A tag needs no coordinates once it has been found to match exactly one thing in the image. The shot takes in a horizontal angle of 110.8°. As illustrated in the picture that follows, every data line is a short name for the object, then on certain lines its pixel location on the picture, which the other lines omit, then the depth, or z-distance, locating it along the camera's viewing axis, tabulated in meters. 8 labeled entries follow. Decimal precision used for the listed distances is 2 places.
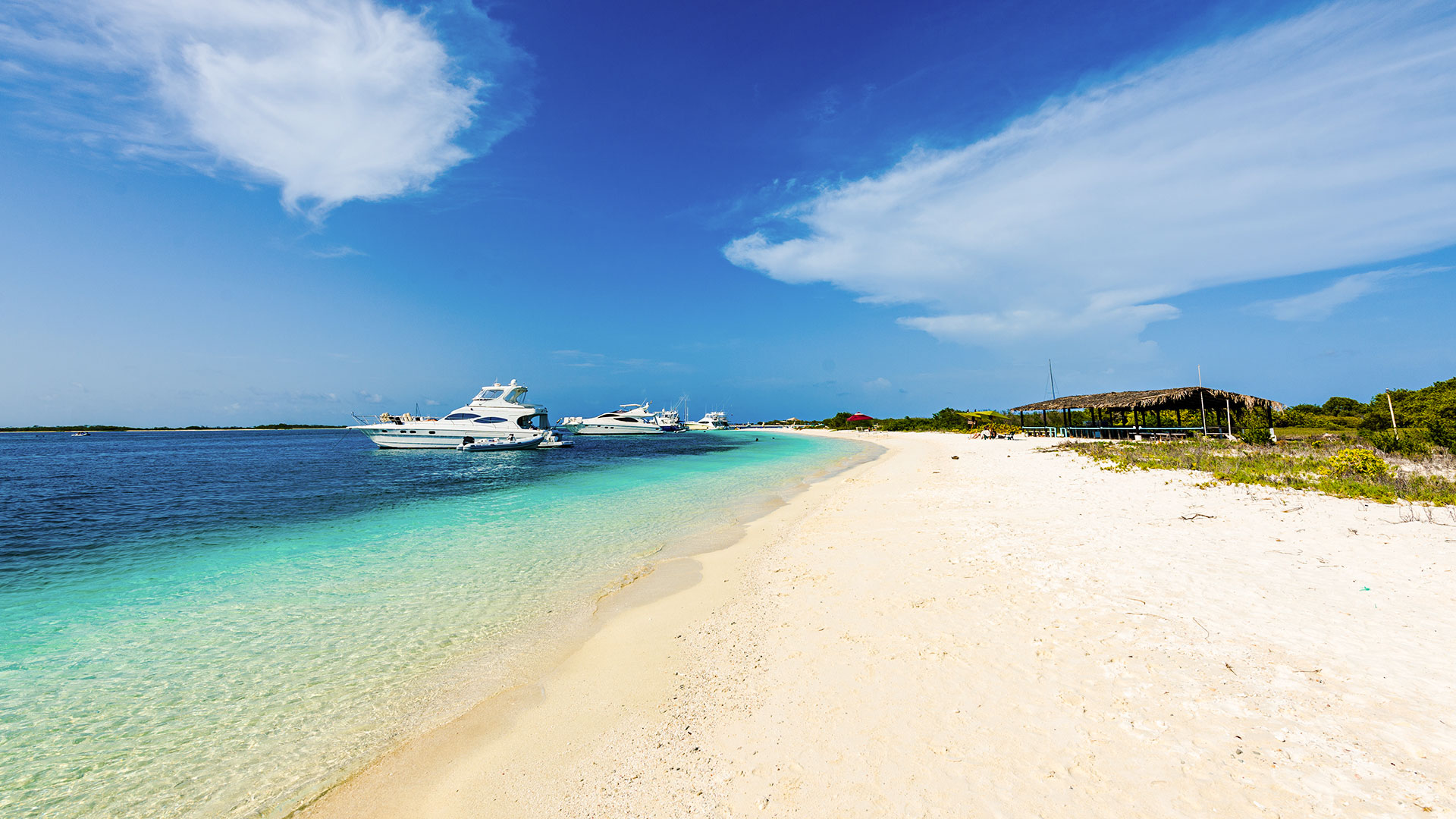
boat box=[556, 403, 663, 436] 83.75
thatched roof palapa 24.91
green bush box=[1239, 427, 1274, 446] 19.19
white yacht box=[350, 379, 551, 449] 41.16
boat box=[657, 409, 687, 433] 87.88
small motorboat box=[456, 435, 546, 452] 40.88
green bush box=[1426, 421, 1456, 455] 12.74
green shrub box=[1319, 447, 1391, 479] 10.47
